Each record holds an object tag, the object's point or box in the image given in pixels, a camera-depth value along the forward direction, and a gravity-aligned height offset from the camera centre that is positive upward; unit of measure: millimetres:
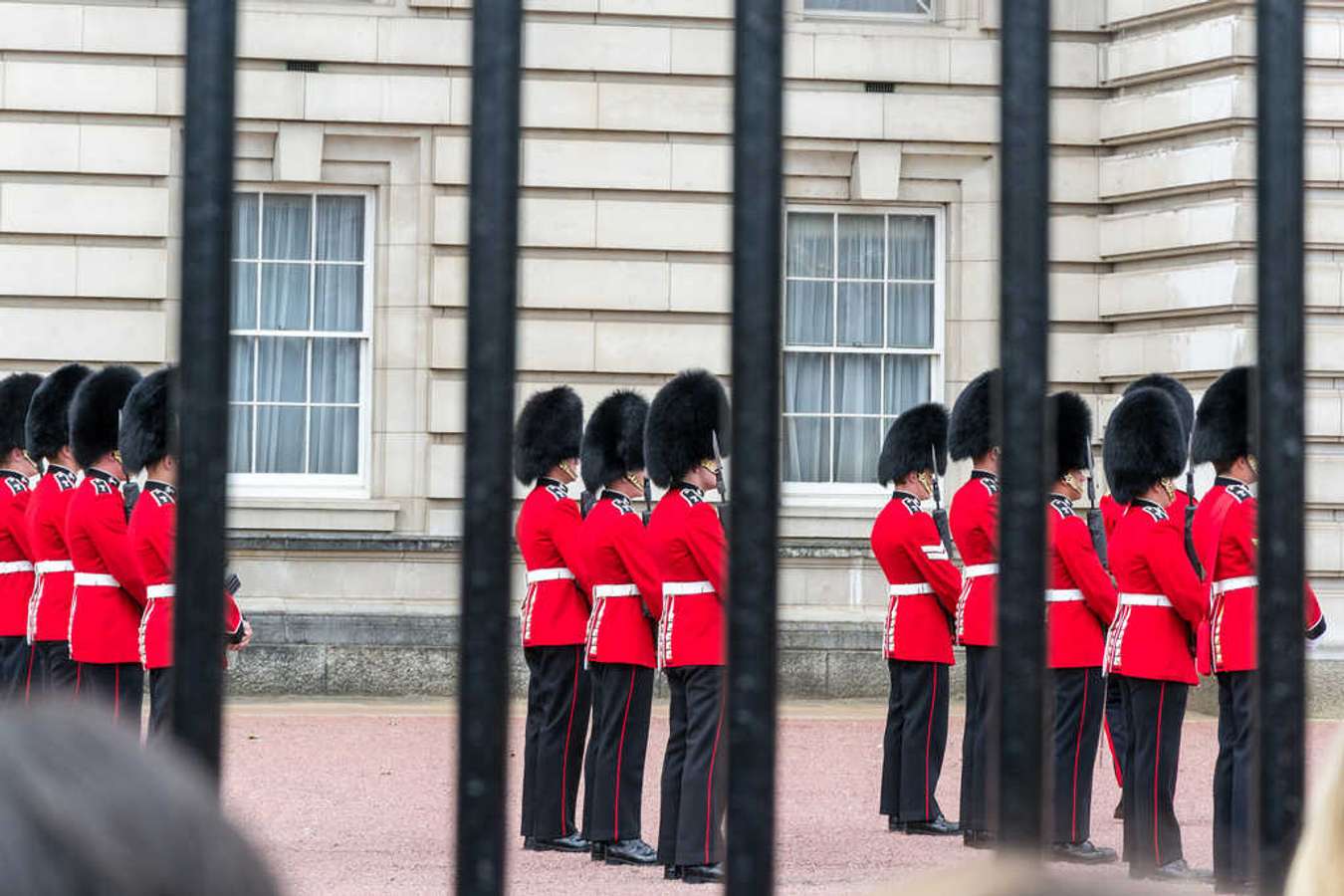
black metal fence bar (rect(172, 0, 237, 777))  2465 +108
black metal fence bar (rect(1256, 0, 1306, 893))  2553 +91
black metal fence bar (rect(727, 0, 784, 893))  2494 +72
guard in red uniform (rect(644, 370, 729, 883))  13867 -429
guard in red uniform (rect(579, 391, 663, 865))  14602 -425
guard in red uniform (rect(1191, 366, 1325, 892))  13195 -307
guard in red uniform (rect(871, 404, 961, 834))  16047 -355
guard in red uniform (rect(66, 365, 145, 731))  15594 -231
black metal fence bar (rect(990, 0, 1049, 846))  2549 +104
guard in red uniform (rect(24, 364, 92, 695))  17094 -164
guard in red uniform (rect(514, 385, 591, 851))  15320 -452
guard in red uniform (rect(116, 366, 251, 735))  14953 +84
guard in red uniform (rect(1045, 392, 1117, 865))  15289 -314
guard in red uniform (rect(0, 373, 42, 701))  18406 -184
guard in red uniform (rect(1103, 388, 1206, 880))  13820 -359
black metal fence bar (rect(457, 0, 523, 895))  2477 +62
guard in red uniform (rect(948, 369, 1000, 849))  15591 -243
